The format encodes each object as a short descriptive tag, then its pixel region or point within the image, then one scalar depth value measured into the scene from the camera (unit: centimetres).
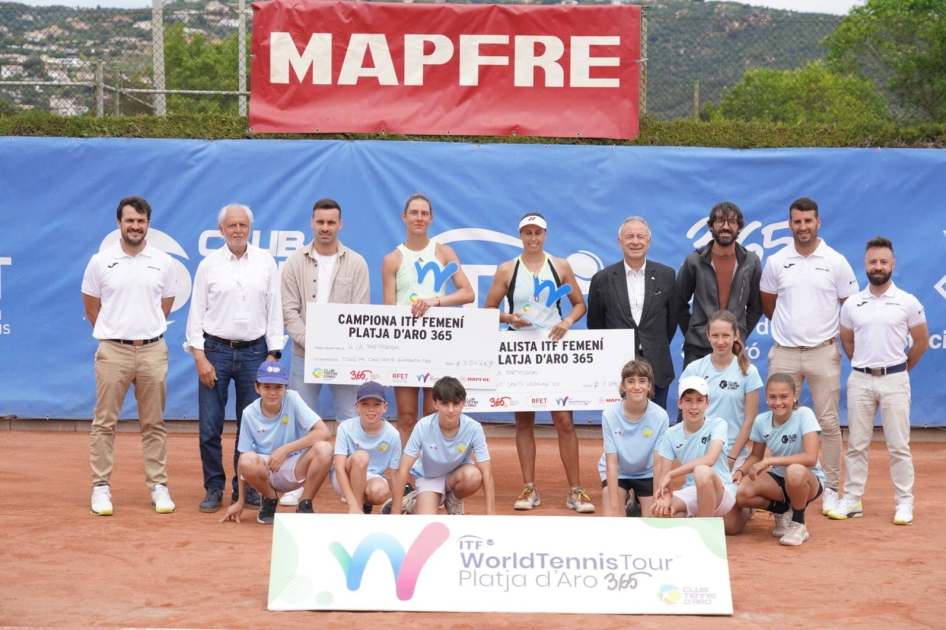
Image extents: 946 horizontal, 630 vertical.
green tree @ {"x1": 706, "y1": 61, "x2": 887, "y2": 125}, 3288
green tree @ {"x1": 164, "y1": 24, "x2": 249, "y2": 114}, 3303
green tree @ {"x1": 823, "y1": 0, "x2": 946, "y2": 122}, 1430
